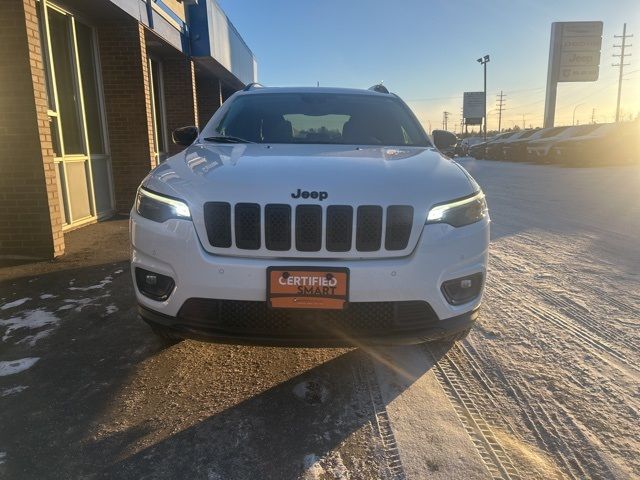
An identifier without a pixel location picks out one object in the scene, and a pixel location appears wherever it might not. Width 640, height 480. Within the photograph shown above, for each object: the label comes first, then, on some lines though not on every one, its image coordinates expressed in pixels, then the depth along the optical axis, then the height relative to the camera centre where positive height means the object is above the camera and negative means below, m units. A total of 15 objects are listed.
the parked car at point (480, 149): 29.33 -0.32
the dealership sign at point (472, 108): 65.44 +4.90
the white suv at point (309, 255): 2.35 -0.54
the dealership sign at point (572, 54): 35.53 +6.48
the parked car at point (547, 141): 19.77 +0.07
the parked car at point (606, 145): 18.27 -0.12
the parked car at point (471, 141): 34.59 +0.26
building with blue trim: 5.04 +0.76
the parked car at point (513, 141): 24.57 +0.13
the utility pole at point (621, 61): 52.36 +9.03
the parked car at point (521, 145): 22.64 -0.09
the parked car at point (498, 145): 26.56 -0.08
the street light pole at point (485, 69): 49.94 +7.86
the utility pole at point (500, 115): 92.47 +5.74
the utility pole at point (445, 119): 112.88 +6.07
